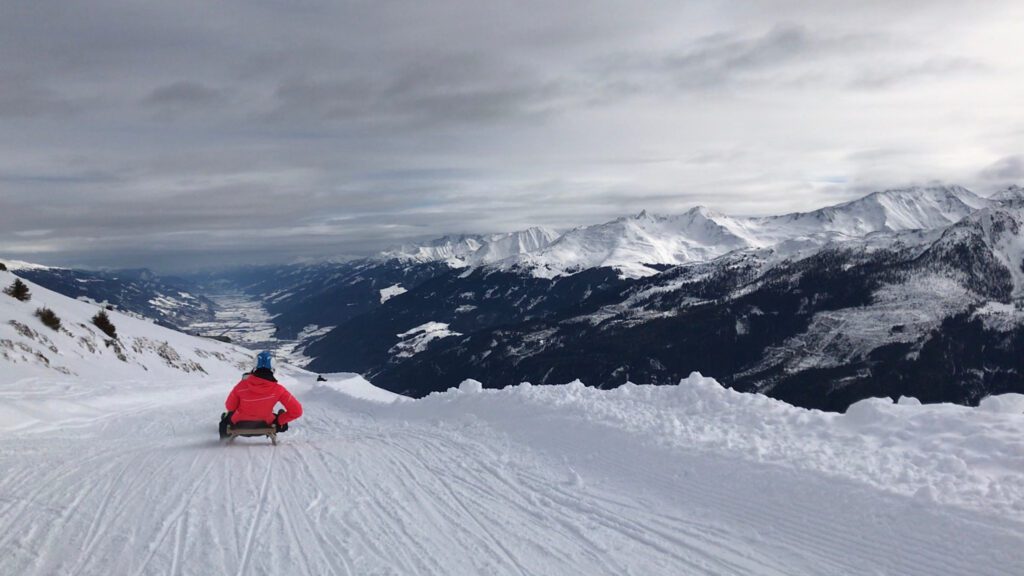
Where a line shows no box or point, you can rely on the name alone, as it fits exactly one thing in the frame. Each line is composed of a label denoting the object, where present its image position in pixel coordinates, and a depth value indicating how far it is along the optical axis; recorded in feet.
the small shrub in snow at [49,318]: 119.55
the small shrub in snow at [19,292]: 130.84
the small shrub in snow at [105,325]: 154.20
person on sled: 45.44
